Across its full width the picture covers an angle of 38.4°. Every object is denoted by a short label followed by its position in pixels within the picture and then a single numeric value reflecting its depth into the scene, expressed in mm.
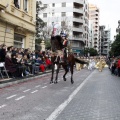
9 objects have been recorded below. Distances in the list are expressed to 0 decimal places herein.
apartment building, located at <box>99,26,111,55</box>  98354
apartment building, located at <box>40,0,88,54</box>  47450
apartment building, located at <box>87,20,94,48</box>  78405
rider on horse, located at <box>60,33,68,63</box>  9161
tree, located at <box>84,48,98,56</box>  55168
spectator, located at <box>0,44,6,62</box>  8930
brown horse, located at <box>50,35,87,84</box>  9099
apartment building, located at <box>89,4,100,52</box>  88092
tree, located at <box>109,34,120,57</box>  29849
